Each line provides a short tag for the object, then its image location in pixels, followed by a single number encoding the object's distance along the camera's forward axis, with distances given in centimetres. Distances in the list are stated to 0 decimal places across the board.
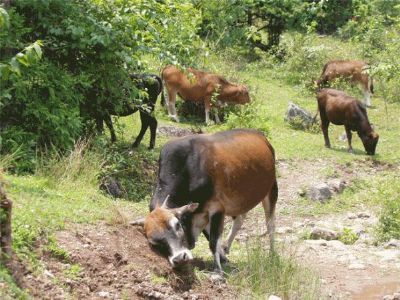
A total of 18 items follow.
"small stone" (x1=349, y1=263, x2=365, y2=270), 962
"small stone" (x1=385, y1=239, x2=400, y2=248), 1082
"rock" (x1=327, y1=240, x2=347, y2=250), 1067
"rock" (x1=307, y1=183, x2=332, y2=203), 1376
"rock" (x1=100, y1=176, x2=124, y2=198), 1085
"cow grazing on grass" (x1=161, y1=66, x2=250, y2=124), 1877
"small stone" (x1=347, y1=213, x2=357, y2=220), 1302
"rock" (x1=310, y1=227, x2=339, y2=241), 1133
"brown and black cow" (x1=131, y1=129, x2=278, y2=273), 719
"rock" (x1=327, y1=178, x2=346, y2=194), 1430
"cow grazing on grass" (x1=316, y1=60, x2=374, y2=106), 2278
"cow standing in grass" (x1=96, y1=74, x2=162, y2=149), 1269
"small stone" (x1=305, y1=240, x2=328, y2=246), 1071
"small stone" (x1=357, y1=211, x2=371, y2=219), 1303
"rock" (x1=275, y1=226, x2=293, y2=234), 1158
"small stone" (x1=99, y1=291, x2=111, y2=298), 629
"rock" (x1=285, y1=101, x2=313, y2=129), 1945
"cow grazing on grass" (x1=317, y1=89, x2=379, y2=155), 1745
